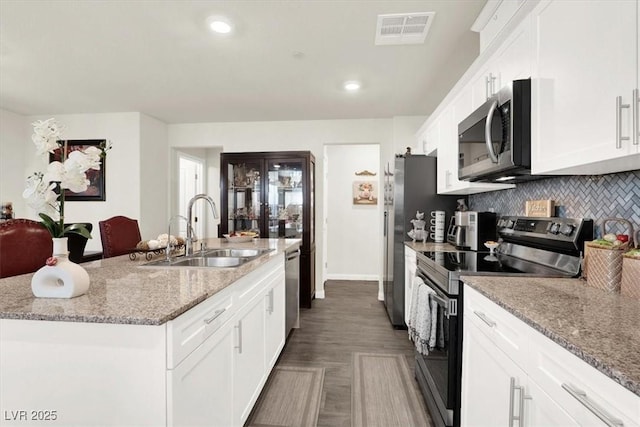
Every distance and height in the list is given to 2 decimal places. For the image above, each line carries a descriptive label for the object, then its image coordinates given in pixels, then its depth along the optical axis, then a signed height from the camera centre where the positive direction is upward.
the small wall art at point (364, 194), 5.58 +0.29
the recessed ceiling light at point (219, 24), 2.15 +1.28
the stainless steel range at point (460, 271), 1.54 -0.31
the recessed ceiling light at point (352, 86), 3.21 +1.29
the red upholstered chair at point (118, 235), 2.54 -0.22
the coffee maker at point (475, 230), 2.43 -0.15
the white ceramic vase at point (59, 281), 1.09 -0.25
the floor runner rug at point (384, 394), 1.84 -1.20
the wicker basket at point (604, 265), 1.21 -0.21
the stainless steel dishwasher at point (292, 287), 2.78 -0.71
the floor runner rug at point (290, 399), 1.84 -1.20
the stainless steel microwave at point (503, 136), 1.45 +0.38
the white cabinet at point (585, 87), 0.95 +0.43
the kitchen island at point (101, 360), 0.96 -0.46
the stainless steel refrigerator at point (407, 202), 3.20 +0.09
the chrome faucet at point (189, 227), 2.09 -0.11
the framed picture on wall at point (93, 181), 4.35 +0.39
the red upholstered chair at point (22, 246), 1.87 -0.23
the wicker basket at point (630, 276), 1.10 -0.23
